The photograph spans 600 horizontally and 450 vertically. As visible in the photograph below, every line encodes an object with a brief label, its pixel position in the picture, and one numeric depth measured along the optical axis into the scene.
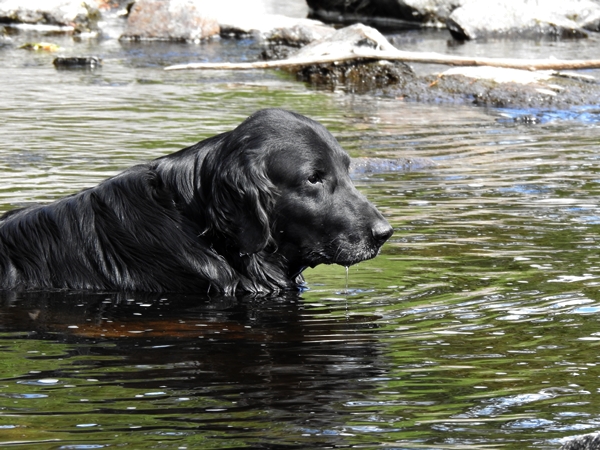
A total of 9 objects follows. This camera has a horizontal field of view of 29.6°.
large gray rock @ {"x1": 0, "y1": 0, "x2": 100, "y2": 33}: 25.75
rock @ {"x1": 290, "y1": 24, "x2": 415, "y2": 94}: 18.24
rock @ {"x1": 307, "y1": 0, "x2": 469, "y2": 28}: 27.44
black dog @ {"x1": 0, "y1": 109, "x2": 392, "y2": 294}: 6.31
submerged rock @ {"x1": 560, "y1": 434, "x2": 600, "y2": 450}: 3.41
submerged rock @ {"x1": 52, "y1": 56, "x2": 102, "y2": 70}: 19.38
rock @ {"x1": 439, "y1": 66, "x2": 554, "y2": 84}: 16.67
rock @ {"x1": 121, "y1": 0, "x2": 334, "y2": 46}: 23.64
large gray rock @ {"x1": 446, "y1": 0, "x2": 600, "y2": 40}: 24.58
